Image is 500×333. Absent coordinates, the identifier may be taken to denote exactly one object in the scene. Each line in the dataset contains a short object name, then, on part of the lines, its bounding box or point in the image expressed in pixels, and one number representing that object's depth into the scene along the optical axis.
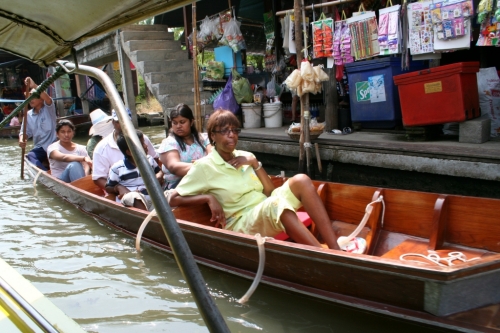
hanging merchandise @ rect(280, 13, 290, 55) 6.54
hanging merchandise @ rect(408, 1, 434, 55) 4.82
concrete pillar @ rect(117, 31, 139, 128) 10.44
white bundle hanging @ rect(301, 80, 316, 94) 5.23
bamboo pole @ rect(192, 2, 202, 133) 7.41
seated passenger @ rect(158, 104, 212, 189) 4.05
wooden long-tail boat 2.30
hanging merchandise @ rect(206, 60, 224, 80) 8.59
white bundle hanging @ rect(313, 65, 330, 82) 5.27
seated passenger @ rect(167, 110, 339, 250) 3.07
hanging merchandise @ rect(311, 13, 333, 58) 5.71
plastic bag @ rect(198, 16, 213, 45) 8.46
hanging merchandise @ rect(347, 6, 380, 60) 5.31
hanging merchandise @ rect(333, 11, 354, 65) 5.56
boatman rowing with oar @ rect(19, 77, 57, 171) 6.91
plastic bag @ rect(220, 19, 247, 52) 7.96
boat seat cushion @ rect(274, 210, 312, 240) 3.38
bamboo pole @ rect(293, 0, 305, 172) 5.23
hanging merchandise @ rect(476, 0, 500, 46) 4.29
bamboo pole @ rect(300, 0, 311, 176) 5.34
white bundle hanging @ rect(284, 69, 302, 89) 5.28
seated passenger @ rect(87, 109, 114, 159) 5.65
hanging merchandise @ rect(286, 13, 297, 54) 6.36
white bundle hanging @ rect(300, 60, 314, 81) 5.21
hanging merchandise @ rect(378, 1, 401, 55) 5.07
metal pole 1.13
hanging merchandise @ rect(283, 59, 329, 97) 5.22
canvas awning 1.43
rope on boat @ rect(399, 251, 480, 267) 2.82
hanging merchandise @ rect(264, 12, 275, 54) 8.00
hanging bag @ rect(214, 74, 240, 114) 7.93
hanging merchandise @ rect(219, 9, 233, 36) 8.06
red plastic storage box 4.72
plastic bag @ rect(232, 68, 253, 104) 7.80
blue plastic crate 5.65
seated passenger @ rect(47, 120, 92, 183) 5.89
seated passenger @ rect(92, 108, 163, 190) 4.66
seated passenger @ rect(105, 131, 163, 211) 4.21
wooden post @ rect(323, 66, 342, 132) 6.18
